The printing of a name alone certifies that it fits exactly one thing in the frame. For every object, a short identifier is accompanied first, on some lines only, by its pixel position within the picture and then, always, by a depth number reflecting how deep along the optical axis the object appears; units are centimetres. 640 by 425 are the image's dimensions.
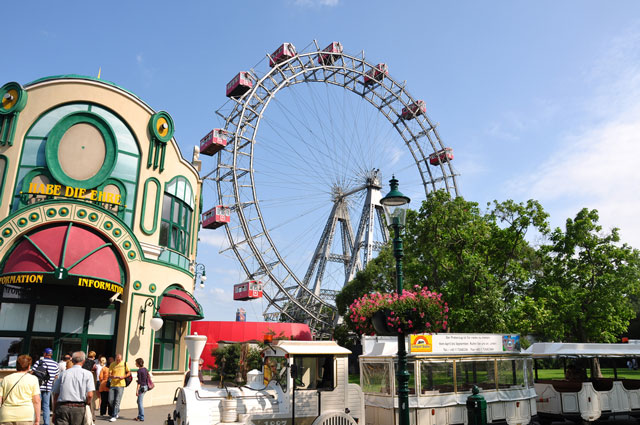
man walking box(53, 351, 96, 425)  768
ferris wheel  3728
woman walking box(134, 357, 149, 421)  1346
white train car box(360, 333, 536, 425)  1232
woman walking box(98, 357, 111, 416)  1377
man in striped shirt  947
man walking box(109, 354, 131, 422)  1332
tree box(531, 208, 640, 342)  2492
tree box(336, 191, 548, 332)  2245
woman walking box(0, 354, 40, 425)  659
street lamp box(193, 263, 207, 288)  2382
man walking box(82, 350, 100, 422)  1350
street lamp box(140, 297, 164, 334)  1656
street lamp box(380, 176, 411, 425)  962
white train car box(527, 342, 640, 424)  1466
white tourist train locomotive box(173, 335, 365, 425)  977
